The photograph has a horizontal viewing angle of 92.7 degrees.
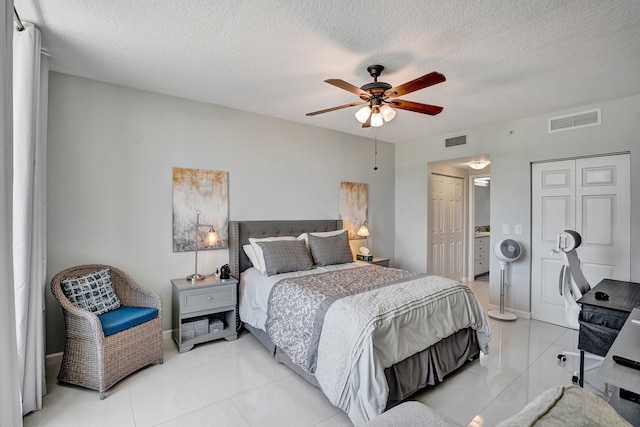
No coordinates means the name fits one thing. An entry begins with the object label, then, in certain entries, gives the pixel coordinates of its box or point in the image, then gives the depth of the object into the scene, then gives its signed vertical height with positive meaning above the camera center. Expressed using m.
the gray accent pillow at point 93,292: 2.52 -0.68
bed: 2.00 -0.86
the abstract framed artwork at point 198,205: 3.40 +0.09
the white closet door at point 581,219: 3.39 -0.04
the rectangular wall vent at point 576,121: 3.49 +1.13
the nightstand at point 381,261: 4.53 -0.71
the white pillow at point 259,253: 3.39 -0.45
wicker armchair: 2.32 -1.10
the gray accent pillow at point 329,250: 3.79 -0.47
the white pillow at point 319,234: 3.96 -0.28
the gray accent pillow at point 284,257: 3.34 -0.49
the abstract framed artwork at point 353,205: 4.81 +0.14
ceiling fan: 2.37 +0.95
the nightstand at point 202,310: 3.05 -1.01
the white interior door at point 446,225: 5.44 -0.20
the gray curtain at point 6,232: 1.19 -0.08
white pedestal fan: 3.97 -0.55
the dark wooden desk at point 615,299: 2.26 -0.67
